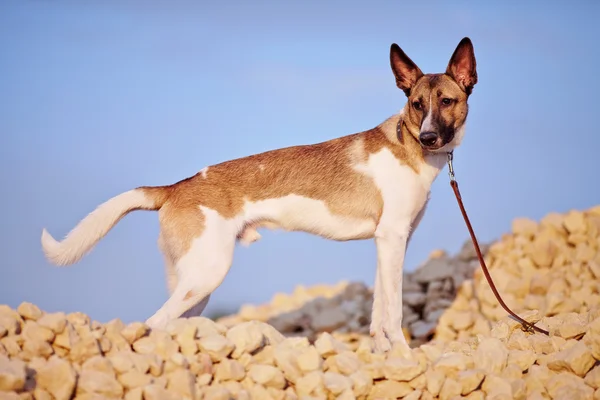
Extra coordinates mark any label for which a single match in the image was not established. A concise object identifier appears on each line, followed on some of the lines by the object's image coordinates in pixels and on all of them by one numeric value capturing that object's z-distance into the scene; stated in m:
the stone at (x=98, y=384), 3.96
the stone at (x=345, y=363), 4.66
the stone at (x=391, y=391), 4.66
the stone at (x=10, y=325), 4.23
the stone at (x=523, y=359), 4.89
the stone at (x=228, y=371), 4.44
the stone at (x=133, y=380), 4.11
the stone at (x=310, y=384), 4.49
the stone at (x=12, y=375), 3.72
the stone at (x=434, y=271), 10.34
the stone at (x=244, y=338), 4.61
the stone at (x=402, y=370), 4.65
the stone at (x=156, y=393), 4.01
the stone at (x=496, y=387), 4.56
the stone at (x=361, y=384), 4.57
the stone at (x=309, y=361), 4.61
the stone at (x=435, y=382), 4.64
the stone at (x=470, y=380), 4.62
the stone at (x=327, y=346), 4.75
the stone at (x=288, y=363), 4.57
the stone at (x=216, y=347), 4.48
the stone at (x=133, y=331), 4.43
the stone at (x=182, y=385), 4.15
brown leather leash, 5.77
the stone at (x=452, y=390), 4.63
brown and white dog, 5.79
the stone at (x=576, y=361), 4.70
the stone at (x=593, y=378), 4.59
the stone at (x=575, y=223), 9.96
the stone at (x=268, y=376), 4.46
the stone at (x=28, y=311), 4.39
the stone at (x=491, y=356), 4.80
